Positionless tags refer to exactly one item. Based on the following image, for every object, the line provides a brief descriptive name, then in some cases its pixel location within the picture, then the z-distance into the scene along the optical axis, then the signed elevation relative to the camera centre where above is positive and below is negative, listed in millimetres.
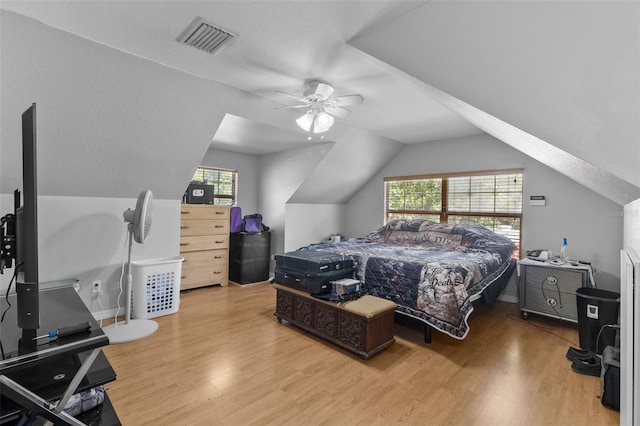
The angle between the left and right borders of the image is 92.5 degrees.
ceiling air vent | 2037 +1232
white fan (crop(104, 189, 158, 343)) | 2891 -761
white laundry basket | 3387 -875
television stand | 911 -505
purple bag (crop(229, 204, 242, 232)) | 5113 -134
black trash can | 2574 -929
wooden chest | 2574 -992
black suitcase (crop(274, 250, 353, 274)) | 3010 -514
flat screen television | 1026 -114
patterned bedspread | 2717 -549
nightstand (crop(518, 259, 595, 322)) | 3229 -806
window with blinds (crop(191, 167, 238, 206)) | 5262 +523
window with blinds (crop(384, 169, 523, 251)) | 4316 +217
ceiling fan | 2908 +1137
